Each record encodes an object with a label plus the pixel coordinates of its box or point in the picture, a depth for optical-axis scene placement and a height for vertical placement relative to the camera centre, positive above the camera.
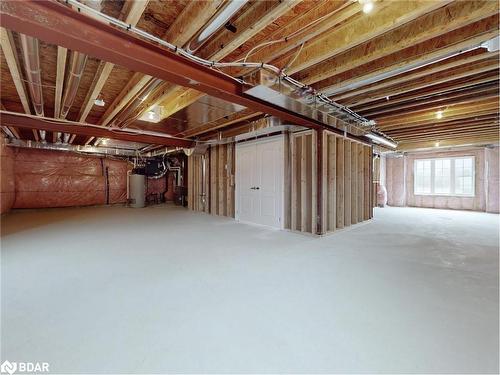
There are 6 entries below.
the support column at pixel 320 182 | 4.11 +0.10
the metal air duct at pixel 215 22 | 1.48 +1.28
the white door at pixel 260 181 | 4.76 +0.15
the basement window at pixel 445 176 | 7.62 +0.39
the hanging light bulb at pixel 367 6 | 1.49 +1.26
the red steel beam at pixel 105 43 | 1.38 +1.10
